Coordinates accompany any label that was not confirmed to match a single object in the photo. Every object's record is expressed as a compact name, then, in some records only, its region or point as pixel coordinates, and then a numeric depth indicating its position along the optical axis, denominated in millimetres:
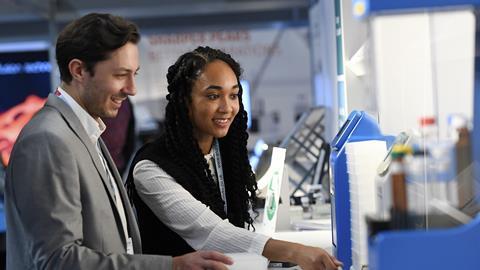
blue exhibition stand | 2007
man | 2383
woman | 2758
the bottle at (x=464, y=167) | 2130
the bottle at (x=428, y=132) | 2067
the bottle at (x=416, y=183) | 2046
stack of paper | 2515
